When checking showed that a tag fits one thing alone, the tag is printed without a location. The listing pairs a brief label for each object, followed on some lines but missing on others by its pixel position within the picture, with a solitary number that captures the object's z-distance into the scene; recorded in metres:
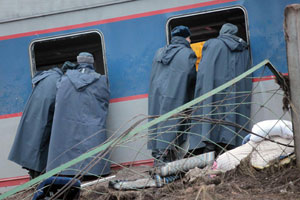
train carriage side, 11.67
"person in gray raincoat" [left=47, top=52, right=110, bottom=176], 12.16
